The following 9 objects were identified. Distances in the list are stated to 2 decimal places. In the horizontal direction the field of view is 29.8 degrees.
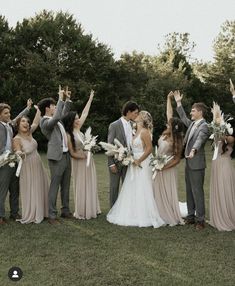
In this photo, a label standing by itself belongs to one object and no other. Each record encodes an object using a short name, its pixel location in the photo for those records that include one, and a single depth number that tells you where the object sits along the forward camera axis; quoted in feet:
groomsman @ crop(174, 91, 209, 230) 27.61
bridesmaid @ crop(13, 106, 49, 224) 28.89
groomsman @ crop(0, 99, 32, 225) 28.27
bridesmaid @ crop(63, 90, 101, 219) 30.73
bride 28.48
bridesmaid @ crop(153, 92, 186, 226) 28.94
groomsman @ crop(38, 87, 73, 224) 28.66
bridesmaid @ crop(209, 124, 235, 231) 27.68
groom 30.50
